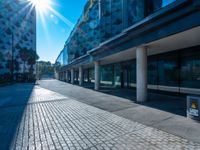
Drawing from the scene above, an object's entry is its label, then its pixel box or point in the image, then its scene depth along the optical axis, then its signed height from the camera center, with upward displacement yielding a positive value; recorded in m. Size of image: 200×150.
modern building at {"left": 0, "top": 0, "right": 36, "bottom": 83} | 57.78 +18.21
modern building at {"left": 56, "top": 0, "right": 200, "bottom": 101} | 7.56 +2.15
